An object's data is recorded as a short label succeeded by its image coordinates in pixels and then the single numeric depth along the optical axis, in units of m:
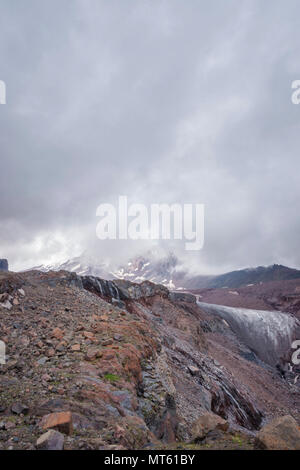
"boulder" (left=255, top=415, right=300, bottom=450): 5.02
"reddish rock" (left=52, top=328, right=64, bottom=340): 10.22
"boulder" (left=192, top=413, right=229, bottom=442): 6.90
